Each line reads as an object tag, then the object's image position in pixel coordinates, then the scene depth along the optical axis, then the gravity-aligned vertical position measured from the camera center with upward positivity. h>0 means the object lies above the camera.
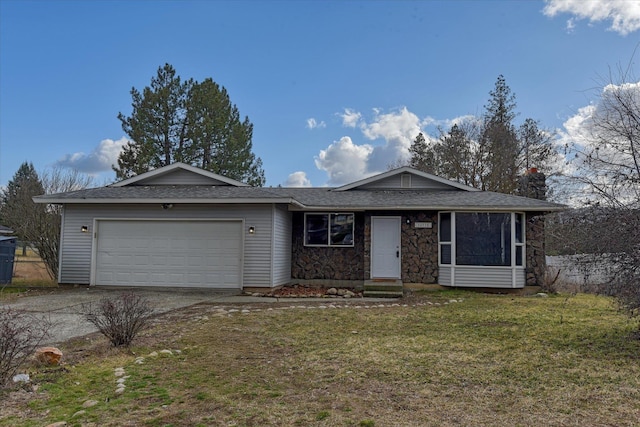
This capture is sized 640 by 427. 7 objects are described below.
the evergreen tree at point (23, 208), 14.20 +1.06
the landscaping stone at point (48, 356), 4.45 -1.21
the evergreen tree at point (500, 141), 21.56 +5.57
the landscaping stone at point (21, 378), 3.82 -1.24
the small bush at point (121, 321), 5.12 -0.97
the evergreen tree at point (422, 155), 25.17 +5.55
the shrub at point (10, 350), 3.78 -1.01
